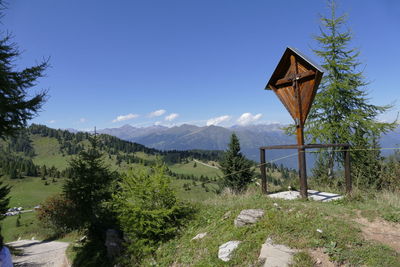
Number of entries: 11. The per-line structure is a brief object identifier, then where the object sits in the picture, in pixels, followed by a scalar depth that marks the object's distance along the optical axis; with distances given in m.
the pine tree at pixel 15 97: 7.83
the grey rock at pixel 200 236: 7.23
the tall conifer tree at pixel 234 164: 32.69
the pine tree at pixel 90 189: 16.41
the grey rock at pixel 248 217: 6.45
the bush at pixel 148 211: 8.18
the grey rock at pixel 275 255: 4.57
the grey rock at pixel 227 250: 5.61
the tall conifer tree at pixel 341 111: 13.45
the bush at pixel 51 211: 29.02
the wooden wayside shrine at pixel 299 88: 7.66
